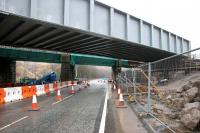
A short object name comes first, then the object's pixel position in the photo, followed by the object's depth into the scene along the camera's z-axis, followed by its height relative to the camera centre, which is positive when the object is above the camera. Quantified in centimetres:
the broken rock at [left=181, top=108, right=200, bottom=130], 726 -98
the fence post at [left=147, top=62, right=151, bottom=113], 1100 -22
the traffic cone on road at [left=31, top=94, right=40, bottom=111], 1466 -132
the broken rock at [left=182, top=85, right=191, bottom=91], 1000 -27
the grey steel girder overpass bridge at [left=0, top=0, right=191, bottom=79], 1957 +400
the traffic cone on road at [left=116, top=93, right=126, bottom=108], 1604 -131
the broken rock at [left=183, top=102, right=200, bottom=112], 777 -71
